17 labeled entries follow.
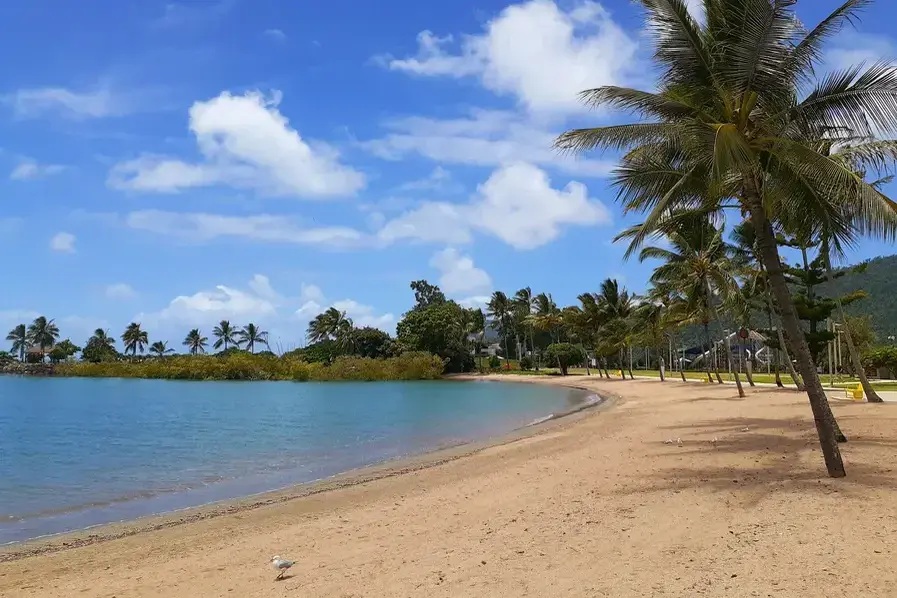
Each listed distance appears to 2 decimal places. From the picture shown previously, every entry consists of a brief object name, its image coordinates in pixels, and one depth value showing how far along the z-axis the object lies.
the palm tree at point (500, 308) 85.38
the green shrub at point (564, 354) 71.50
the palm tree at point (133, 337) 116.19
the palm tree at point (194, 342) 125.00
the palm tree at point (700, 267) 28.50
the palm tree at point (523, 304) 82.96
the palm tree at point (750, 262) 23.89
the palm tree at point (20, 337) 127.00
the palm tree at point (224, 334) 121.94
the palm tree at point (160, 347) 132.51
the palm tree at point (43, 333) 117.69
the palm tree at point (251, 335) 122.44
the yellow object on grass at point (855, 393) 20.25
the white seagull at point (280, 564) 6.18
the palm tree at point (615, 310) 54.84
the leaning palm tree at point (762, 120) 8.29
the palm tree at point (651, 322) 42.51
